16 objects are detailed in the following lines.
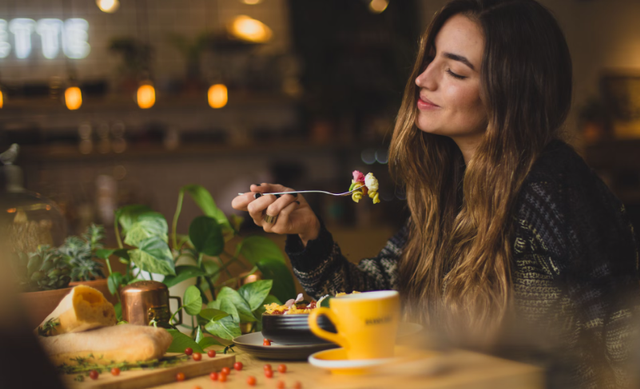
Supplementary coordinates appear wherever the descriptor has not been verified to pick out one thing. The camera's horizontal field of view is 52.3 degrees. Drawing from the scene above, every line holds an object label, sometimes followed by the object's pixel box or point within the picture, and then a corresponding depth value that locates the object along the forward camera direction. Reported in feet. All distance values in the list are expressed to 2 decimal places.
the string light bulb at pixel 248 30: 14.80
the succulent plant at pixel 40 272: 3.33
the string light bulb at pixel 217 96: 14.83
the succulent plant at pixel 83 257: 3.88
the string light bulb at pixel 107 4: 13.91
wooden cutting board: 2.16
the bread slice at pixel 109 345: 2.35
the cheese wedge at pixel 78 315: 2.46
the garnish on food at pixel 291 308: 2.88
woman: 3.82
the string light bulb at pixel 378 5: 16.91
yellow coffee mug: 2.10
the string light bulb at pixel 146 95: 13.99
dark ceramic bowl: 2.62
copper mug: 3.27
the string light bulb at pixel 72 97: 13.74
